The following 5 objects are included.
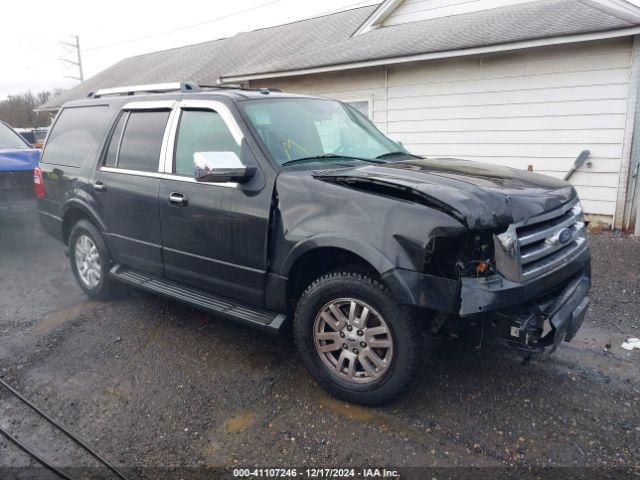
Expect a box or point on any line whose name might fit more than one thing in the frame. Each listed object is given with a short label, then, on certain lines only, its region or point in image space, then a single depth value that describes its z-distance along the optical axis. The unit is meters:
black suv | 2.64
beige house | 7.19
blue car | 7.09
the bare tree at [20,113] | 41.01
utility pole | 44.78
